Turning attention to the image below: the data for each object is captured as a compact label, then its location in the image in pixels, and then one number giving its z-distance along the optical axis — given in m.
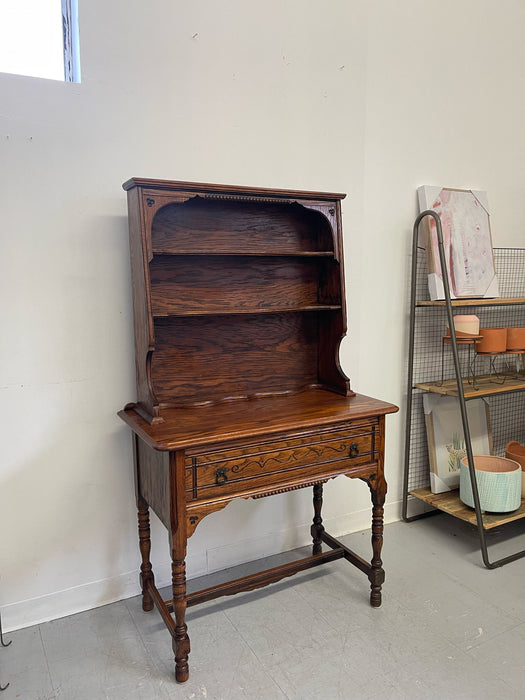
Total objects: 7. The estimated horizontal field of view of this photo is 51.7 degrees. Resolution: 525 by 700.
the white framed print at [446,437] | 2.96
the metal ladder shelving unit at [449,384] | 2.59
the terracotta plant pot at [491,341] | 2.72
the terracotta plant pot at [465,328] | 2.66
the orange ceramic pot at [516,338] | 2.81
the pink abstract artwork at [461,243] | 2.77
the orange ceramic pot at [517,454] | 2.91
